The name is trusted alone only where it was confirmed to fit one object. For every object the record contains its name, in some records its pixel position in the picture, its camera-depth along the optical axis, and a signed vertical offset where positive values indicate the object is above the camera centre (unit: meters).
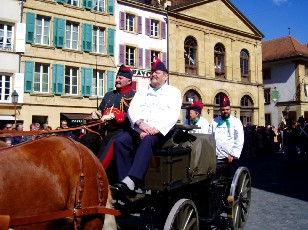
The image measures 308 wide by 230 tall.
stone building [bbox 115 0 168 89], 27.88 +7.01
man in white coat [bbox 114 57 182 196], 3.96 -0.01
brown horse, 2.79 -0.46
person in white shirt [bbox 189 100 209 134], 7.25 +0.15
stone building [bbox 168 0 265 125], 31.09 +6.31
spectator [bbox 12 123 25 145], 9.05 -0.35
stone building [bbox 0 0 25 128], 22.58 +4.56
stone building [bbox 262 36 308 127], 41.09 +5.20
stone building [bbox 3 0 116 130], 23.73 +4.53
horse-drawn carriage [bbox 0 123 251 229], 2.89 -0.61
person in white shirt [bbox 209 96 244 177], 6.62 -0.21
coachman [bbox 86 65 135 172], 4.27 +0.13
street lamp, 21.02 +1.66
